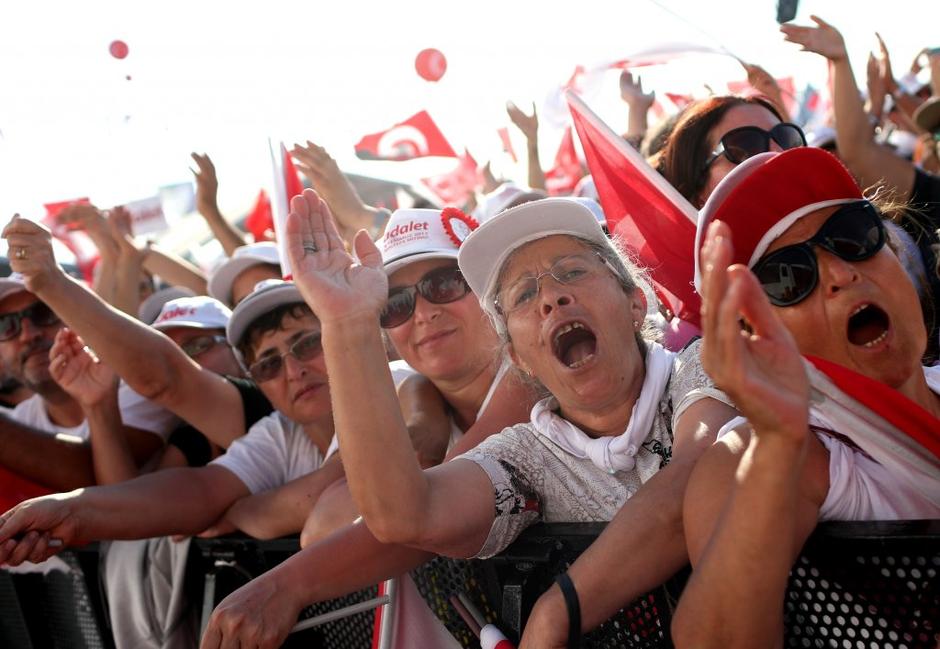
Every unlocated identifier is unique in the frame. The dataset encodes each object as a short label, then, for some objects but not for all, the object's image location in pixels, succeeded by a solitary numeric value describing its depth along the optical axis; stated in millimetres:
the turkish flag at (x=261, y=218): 7961
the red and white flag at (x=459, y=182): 8500
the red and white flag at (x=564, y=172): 7863
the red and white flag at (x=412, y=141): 7691
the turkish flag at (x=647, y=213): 2613
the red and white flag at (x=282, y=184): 3453
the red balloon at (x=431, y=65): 5805
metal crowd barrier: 1566
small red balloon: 5312
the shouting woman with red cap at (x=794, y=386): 1401
